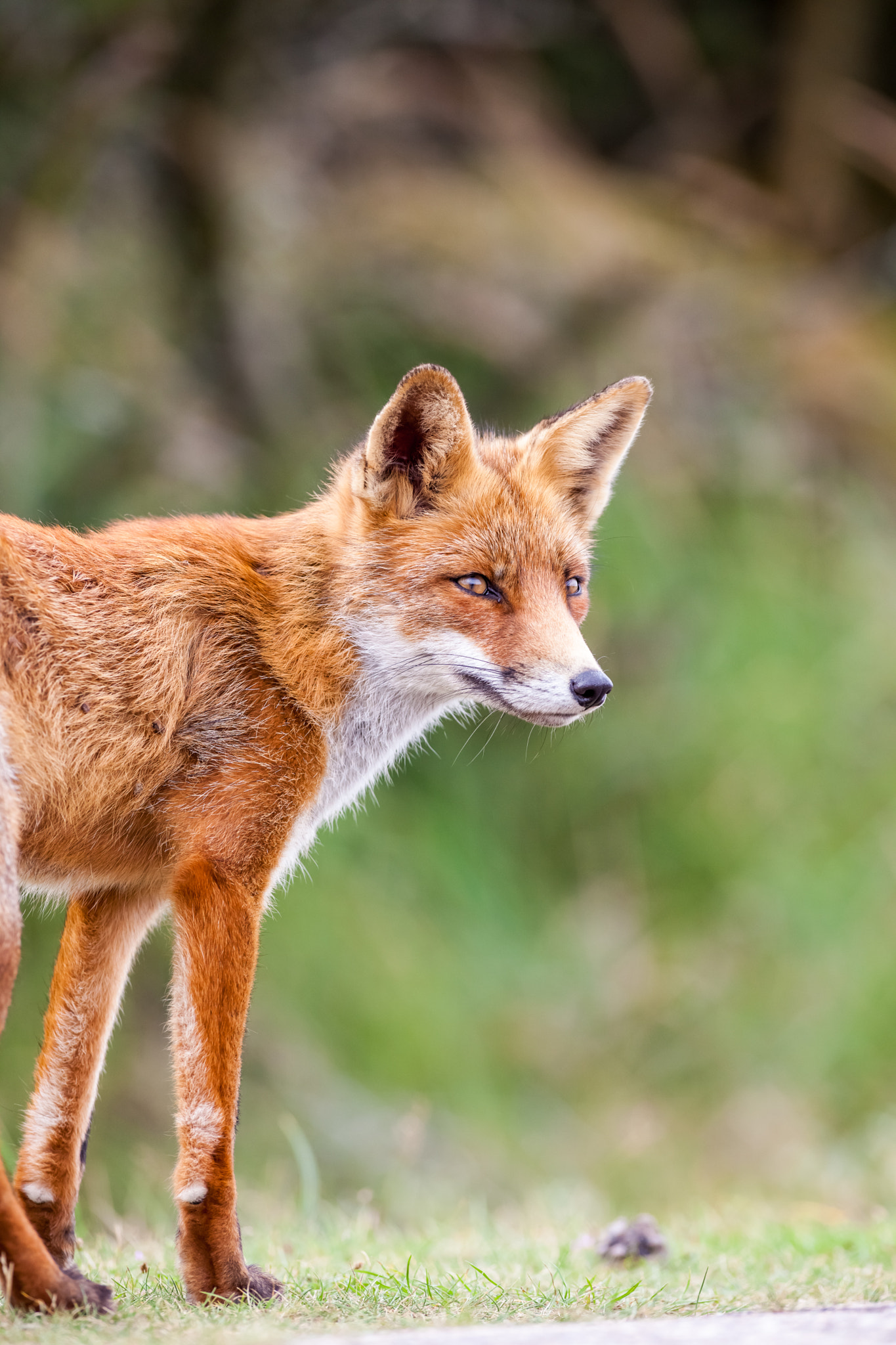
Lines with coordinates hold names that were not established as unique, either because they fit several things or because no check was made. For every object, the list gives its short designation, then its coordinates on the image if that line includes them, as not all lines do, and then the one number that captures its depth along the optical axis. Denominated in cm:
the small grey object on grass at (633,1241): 914
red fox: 734
